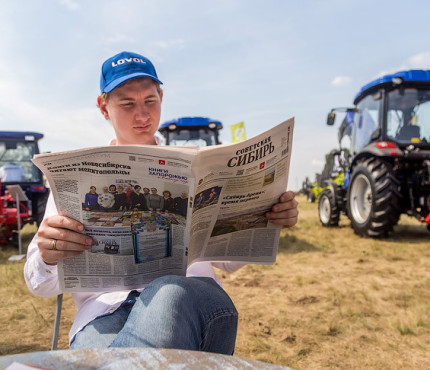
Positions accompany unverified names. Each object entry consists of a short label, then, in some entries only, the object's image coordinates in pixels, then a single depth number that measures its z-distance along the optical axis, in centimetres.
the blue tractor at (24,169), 568
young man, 69
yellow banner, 720
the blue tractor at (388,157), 418
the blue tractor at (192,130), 545
